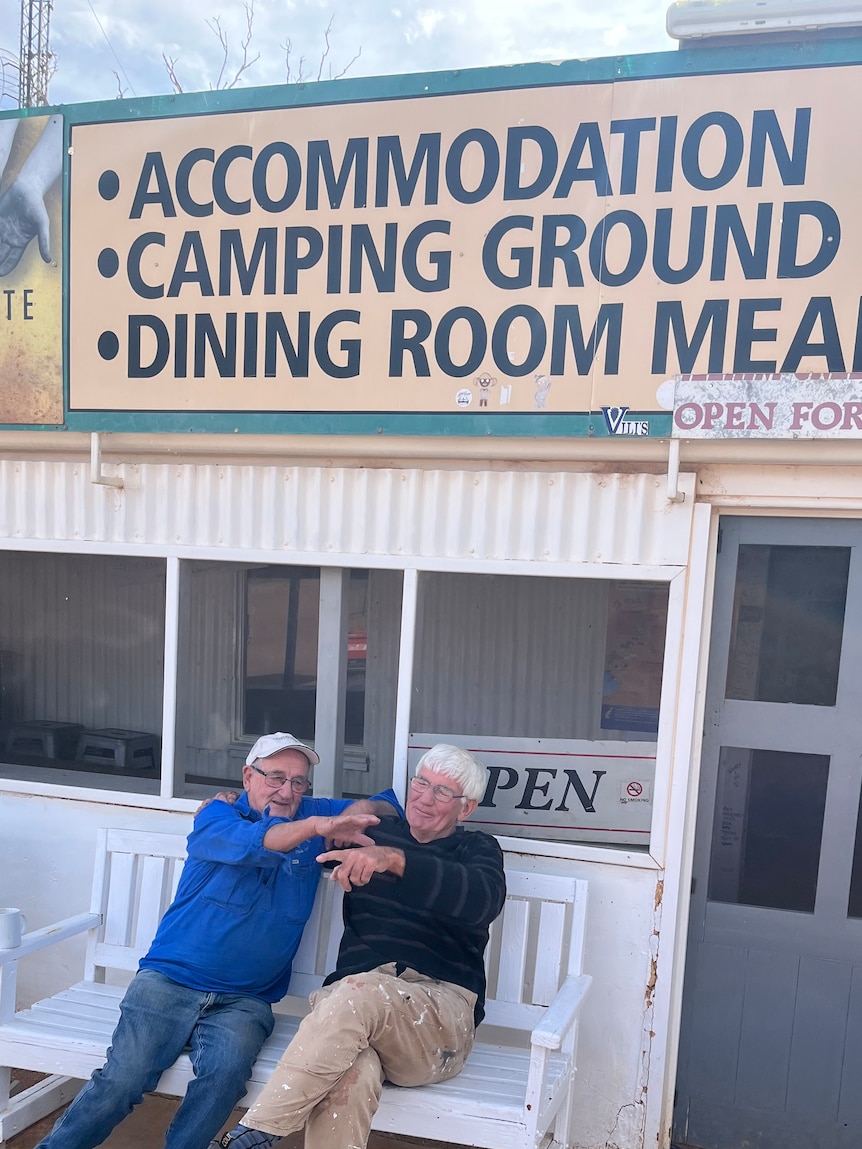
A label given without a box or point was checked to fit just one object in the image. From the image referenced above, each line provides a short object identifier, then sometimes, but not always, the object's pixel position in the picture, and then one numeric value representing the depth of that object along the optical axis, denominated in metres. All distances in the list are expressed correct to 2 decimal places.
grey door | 3.03
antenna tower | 18.22
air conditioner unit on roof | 2.70
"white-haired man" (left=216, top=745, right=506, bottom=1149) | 2.46
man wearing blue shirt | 2.60
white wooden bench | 2.53
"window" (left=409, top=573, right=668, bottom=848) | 3.41
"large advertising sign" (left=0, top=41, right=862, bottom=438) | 2.79
